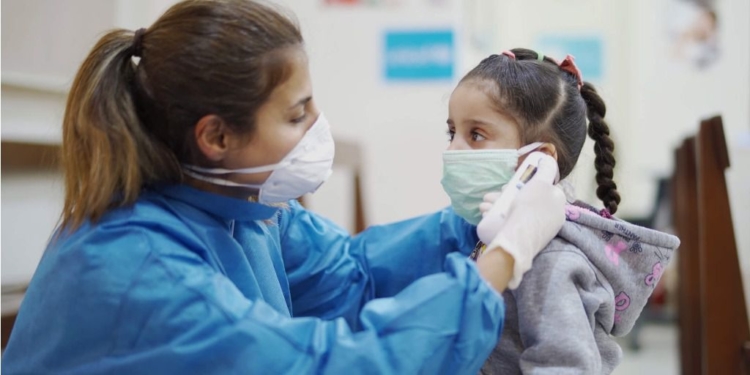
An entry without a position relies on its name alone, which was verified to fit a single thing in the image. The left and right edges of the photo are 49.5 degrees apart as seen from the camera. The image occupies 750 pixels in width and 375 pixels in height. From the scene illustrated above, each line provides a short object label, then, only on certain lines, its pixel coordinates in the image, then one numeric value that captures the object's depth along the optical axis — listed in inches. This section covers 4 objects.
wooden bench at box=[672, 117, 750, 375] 68.8
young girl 45.6
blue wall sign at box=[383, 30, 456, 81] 129.9
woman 39.6
